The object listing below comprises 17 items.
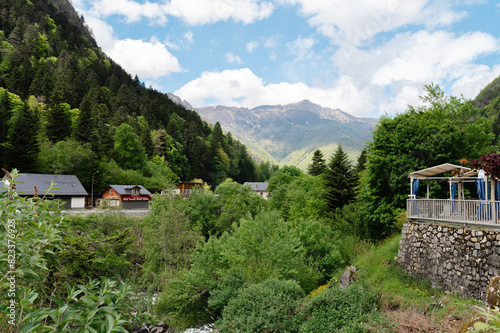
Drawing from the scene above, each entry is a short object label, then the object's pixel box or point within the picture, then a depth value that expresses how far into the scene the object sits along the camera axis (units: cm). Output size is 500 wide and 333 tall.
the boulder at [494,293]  659
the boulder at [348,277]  1300
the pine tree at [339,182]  2817
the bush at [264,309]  1024
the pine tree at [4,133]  4419
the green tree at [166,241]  2564
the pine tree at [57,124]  5569
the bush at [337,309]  921
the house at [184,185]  7344
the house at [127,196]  4816
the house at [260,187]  8902
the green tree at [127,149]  6118
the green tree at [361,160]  5168
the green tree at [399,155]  2039
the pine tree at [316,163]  5288
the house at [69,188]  3908
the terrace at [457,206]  1141
